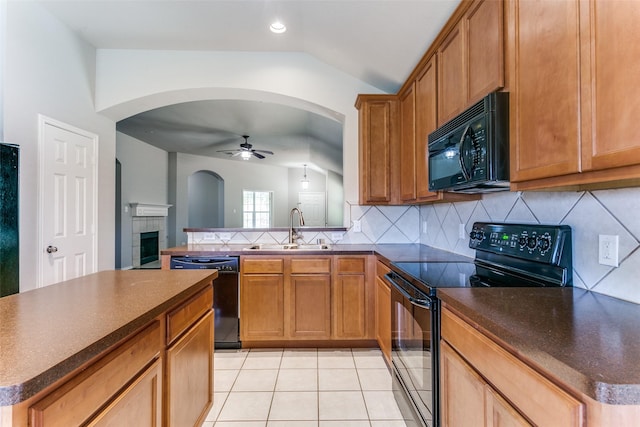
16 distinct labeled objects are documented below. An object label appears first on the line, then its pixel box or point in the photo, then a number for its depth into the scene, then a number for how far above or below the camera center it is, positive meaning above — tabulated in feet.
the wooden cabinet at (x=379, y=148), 9.37 +2.08
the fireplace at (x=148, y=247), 20.86 -2.15
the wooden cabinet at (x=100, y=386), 2.19 -1.44
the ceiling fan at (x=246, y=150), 19.69 +4.24
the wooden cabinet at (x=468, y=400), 2.80 -1.95
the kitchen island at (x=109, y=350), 2.17 -1.21
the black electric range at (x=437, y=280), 4.32 -1.00
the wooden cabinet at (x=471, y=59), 4.48 +2.65
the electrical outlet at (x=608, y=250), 3.70 -0.43
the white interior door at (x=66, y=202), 8.64 +0.47
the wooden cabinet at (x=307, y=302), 8.82 -2.47
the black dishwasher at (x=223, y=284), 8.75 -1.93
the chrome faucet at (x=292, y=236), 10.44 -0.68
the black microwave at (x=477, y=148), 4.34 +1.06
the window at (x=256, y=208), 30.66 +0.84
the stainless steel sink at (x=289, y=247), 9.09 -0.98
